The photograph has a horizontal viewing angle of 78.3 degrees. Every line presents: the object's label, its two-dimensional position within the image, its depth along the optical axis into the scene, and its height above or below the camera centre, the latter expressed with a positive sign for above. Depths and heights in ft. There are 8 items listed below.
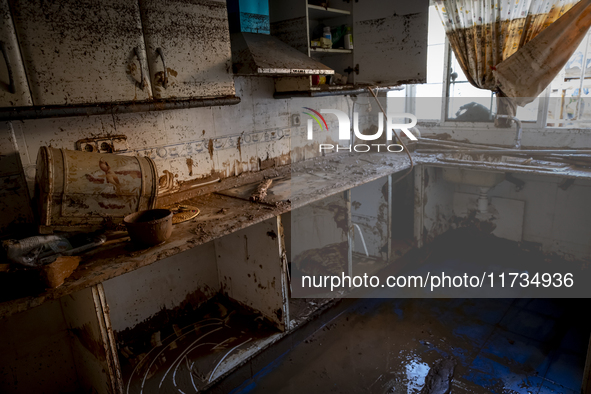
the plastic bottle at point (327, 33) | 9.10 +1.63
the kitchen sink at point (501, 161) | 9.09 -1.89
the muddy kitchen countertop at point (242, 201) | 4.38 -1.82
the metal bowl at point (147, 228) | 4.90 -1.55
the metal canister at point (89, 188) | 4.77 -0.99
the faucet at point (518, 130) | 10.13 -1.14
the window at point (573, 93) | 9.23 -0.20
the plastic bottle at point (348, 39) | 9.42 +1.50
